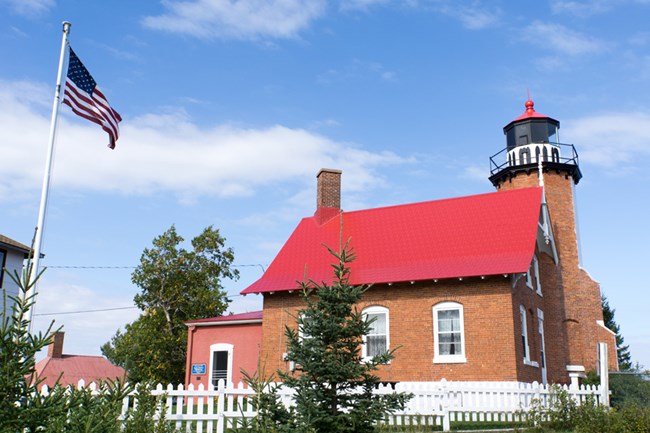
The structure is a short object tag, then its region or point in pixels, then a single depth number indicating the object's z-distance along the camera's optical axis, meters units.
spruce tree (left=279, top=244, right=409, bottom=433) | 7.60
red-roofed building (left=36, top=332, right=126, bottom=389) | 44.03
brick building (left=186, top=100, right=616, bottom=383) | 19.72
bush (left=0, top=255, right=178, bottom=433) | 3.88
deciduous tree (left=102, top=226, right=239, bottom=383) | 32.69
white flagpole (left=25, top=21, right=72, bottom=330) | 13.60
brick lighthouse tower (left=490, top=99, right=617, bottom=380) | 25.64
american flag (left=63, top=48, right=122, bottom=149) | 14.89
